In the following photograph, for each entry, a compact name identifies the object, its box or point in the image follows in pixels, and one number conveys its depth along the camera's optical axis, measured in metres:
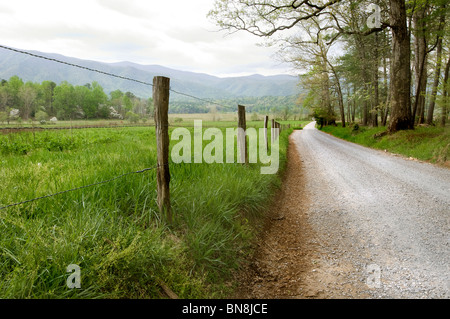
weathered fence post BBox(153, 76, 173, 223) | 2.96
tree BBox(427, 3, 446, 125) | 13.62
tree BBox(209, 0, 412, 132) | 11.66
